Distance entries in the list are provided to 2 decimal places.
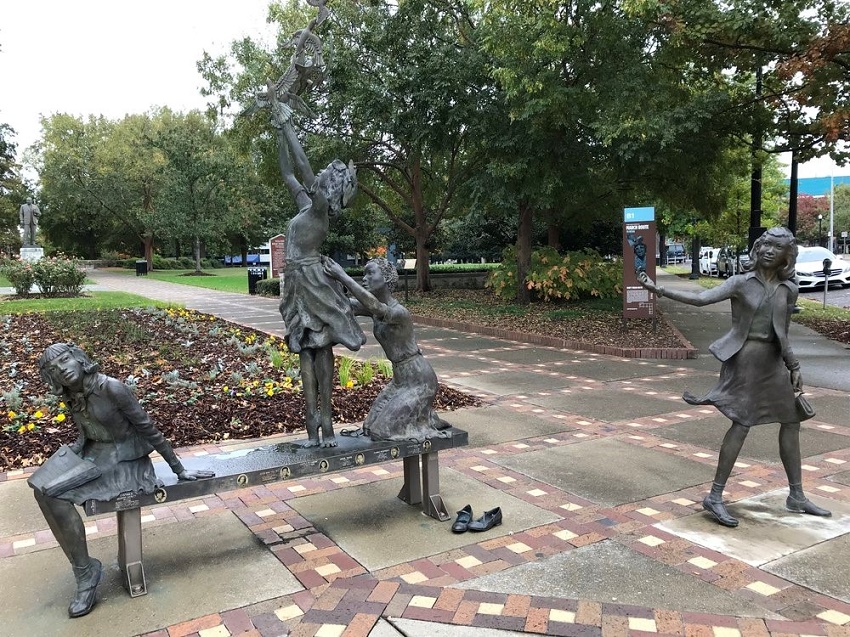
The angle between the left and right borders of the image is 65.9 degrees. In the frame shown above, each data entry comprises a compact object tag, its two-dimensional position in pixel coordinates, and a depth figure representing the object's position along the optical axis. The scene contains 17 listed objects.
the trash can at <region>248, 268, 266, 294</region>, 25.48
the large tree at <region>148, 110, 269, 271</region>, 37.56
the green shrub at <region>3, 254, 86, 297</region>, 19.14
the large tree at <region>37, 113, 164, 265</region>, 44.34
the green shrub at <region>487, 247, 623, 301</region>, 17.66
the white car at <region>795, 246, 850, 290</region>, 23.64
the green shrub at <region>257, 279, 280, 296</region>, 24.30
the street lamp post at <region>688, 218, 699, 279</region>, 34.26
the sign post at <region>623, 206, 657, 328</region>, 12.41
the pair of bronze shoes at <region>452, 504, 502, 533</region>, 4.12
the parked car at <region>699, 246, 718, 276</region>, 39.22
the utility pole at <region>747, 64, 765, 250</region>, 13.72
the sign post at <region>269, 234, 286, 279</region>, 25.16
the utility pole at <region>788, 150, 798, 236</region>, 16.84
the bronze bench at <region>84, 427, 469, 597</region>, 3.42
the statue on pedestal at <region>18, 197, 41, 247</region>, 29.23
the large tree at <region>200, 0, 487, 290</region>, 14.62
